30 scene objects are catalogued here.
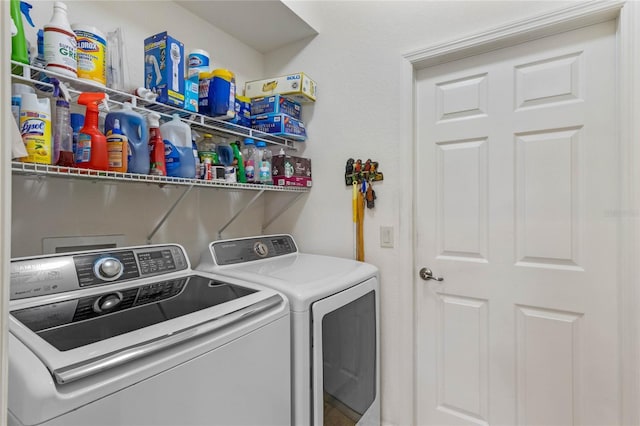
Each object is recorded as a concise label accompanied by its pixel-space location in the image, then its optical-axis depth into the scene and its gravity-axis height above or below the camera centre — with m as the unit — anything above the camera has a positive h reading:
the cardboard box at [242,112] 1.84 +0.59
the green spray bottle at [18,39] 1.00 +0.54
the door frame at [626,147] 1.33 +0.26
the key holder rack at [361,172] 1.92 +0.24
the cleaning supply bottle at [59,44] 1.08 +0.56
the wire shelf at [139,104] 1.06 +0.46
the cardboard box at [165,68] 1.39 +0.62
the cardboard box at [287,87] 1.99 +0.78
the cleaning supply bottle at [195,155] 1.49 +0.27
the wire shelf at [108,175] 0.98 +0.14
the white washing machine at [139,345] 0.67 -0.32
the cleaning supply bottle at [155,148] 1.32 +0.26
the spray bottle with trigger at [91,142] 1.11 +0.24
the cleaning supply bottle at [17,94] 0.98 +0.37
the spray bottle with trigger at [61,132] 1.08 +0.27
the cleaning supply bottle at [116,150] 1.17 +0.23
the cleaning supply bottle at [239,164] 1.80 +0.27
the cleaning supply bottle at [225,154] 1.76 +0.32
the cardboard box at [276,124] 1.95 +0.53
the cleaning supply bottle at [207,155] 1.57 +0.29
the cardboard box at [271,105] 1.96 +0.65
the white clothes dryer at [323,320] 1.23 -0.46
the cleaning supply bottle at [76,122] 1.18 +0.33
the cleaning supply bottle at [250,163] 1.83 +0.28
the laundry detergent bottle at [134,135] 1.22 +0.30
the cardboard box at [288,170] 1.97 +0.26
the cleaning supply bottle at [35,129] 0.99 +0.26
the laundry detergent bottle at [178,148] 1.40 +0.28
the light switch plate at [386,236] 1.89 -0.14
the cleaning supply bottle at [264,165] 1.86 +0.27
